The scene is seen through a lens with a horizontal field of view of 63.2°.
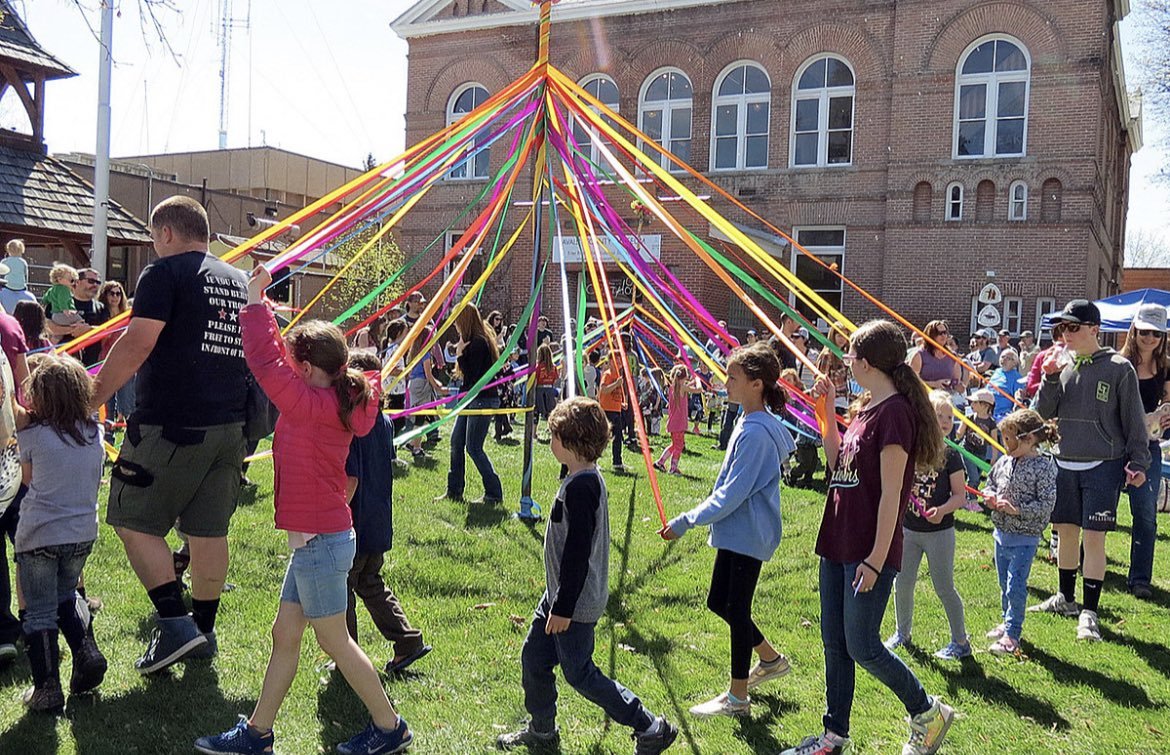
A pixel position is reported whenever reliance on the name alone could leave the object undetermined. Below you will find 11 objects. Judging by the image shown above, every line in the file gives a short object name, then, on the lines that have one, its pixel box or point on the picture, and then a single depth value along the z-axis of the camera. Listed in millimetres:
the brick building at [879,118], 18000
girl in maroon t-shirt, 3305
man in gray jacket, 5102
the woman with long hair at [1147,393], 5758
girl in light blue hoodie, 3746
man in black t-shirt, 3795
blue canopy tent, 16147
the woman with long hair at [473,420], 7320
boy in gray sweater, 3264
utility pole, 13164
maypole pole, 6438
